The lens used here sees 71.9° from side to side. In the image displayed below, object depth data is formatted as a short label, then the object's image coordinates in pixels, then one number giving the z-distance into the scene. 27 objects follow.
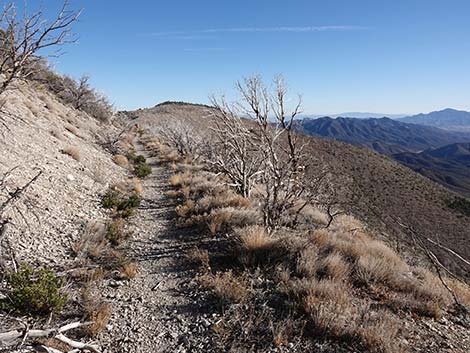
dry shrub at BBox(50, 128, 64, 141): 15.16
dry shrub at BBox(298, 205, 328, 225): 10.53
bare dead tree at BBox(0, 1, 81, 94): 3.74
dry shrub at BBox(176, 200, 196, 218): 10.99
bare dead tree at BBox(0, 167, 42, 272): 4.04
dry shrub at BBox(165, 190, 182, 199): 14.03
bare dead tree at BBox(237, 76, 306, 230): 8.01
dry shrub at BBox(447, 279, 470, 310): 6.01
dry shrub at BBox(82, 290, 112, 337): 4.65
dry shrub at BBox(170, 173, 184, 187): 16.20
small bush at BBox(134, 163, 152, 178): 18.02
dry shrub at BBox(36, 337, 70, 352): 4.18
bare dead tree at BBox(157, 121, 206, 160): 26.22
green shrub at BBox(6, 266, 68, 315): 4.70
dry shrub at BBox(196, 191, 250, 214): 11.13
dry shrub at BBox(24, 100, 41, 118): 16.37
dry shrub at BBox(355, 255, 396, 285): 6.14
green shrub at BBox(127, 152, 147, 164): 21.78
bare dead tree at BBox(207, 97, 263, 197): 10.05
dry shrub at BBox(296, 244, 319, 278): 6.09
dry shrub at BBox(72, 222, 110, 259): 7.30
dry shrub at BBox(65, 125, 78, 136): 18.89
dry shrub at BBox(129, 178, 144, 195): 14.36
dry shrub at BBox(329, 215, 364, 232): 9.75
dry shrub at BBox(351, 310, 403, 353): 4.14
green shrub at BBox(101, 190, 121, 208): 10.98
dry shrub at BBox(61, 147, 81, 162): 13.77
